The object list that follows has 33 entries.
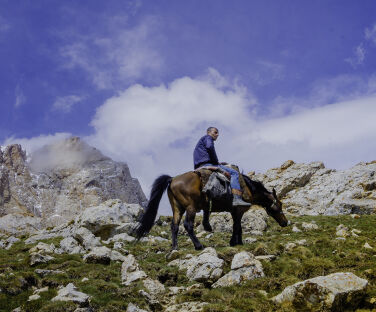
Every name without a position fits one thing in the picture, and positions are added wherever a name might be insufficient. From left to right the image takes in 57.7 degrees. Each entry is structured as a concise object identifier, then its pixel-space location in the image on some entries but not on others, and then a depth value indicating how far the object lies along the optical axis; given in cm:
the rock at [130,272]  854
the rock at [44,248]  1382
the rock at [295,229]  1587
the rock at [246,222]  1828
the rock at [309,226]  1623
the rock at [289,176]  3491
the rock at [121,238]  1733
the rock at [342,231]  1286
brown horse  1271
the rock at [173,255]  1117
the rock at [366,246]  1038
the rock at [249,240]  1406
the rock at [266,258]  918
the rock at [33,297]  773
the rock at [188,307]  651
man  1392
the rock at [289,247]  1055
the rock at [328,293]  560
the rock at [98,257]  1109
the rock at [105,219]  1975
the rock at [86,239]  1462
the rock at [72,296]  686
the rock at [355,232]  1304
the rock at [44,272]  979
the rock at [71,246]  1387
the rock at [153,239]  1705
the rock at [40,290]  815
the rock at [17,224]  3669
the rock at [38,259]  1104
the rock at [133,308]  645
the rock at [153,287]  761
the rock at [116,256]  1137
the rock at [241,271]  782
